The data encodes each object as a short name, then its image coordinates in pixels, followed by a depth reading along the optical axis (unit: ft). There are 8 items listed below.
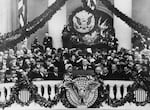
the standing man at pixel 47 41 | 68.07
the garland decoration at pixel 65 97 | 60.75
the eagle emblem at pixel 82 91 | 60.49
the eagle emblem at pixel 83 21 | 68.65
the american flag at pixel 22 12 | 74.70
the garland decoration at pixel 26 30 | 65.53
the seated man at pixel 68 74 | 60.53
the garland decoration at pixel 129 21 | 64.72
